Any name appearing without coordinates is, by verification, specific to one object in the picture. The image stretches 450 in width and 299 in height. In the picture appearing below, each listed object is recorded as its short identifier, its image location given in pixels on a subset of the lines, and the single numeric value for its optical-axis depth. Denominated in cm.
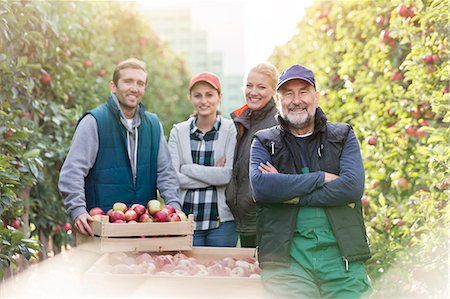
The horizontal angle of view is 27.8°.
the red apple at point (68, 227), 827
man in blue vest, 574
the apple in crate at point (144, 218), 551
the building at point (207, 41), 7431
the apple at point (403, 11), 680
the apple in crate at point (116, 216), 543
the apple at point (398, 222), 672
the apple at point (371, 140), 744
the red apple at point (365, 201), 762
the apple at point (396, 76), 728
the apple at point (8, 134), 618
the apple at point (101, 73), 1100
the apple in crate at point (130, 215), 548
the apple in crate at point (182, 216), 558
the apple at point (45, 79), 771
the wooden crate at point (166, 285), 472
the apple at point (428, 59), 641
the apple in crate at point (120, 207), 557
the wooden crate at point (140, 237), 525
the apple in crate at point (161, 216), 552
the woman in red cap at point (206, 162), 604
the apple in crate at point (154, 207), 560
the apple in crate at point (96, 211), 557
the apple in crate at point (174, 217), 553
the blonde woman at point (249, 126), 581
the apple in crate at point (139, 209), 555
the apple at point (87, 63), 952
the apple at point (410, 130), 684
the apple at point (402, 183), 697
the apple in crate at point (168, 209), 557
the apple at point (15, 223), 656
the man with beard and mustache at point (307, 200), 425
